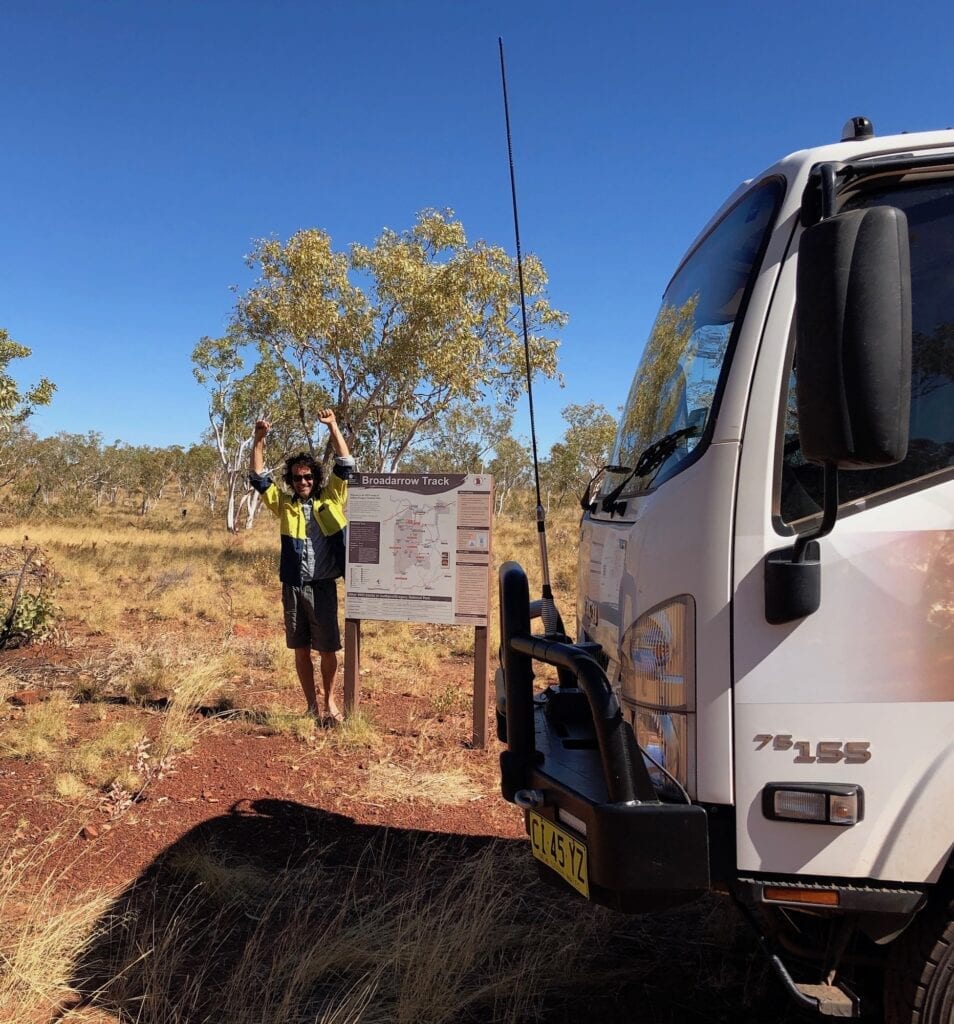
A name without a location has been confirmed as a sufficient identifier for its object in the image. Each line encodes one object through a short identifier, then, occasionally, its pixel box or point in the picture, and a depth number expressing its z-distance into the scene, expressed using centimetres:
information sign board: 571
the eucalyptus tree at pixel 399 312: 1733
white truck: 183
